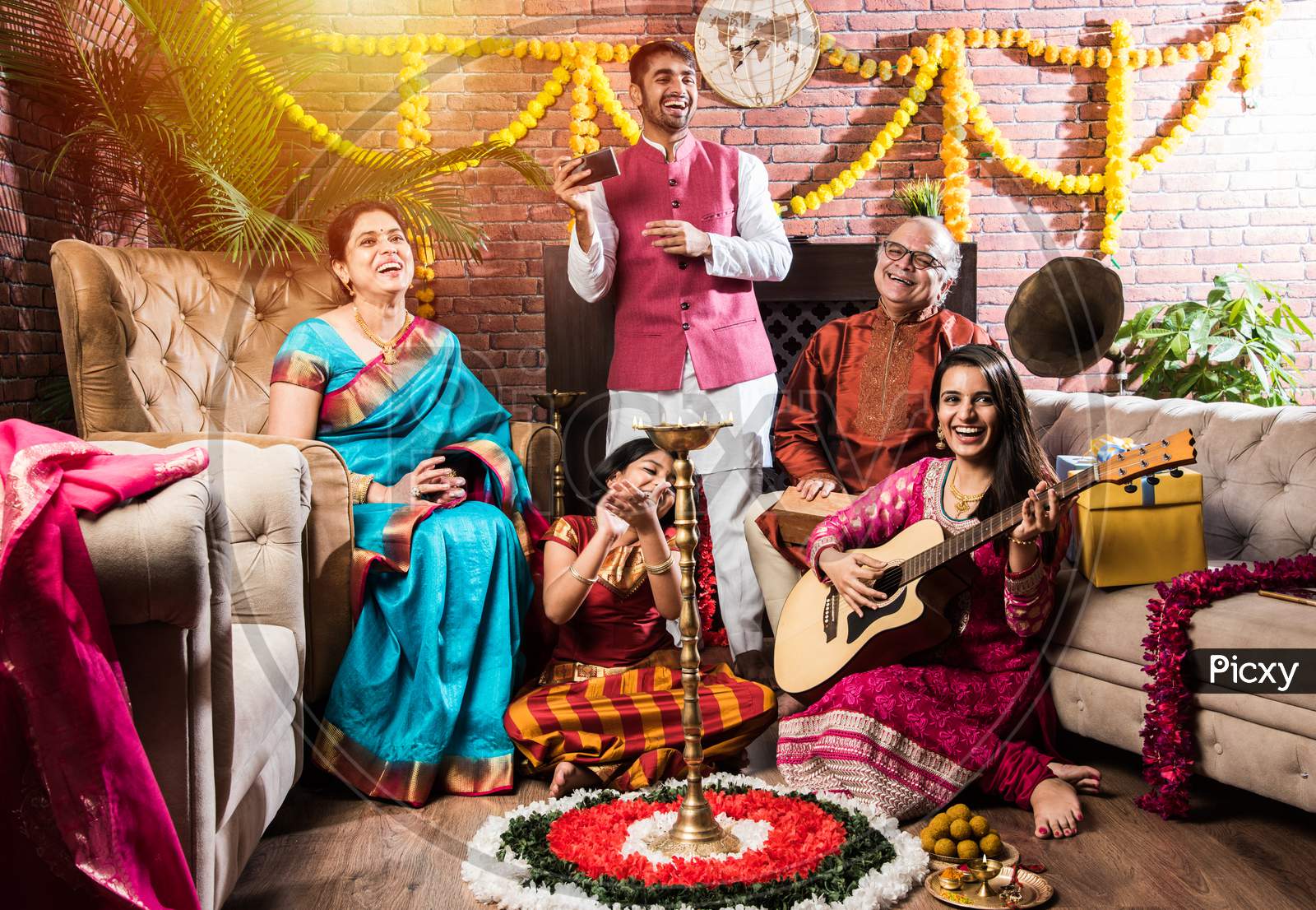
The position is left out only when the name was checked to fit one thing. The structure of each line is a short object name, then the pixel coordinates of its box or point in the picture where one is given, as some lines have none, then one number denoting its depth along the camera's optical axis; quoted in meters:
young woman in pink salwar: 2.18
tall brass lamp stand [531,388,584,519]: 3.17
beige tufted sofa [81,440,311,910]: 1.38
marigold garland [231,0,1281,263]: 4.37
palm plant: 3.09
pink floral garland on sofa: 2.12
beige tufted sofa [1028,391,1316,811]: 2.00
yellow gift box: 2.34
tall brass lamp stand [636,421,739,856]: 1.59
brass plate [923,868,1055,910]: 1.75
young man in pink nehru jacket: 3.15
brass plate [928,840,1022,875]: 1.88
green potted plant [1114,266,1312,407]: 4.39
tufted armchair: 2.41
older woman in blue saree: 2.41
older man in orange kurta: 2.89
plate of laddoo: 1.88
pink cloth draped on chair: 1.30
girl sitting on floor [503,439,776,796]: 2.36
